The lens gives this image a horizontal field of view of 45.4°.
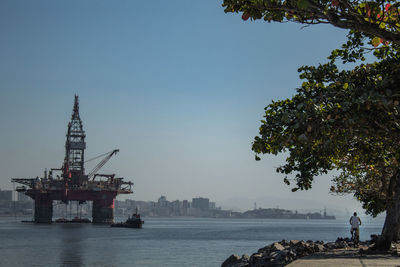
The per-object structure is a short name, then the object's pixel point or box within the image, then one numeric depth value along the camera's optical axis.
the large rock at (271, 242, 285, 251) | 25.06
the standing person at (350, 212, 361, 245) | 25.27
